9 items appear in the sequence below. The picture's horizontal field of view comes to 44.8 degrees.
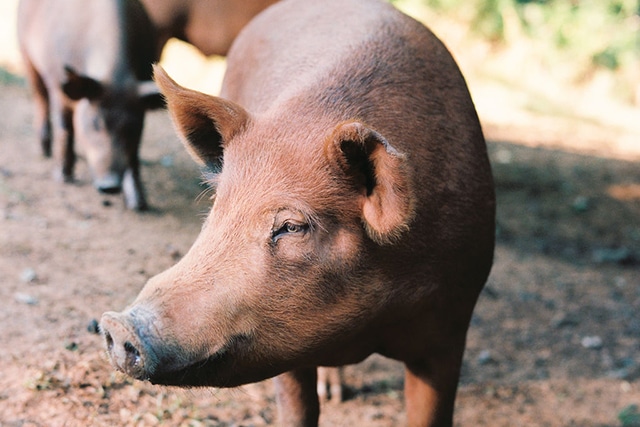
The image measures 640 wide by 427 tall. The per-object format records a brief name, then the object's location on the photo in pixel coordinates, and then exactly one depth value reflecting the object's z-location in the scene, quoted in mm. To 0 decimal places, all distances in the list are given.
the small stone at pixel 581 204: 8625
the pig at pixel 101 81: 6504
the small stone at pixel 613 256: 7504
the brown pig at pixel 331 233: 2625
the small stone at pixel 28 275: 4789
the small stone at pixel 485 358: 5543
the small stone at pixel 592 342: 5969
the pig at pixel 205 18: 7418
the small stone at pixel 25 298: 4477
